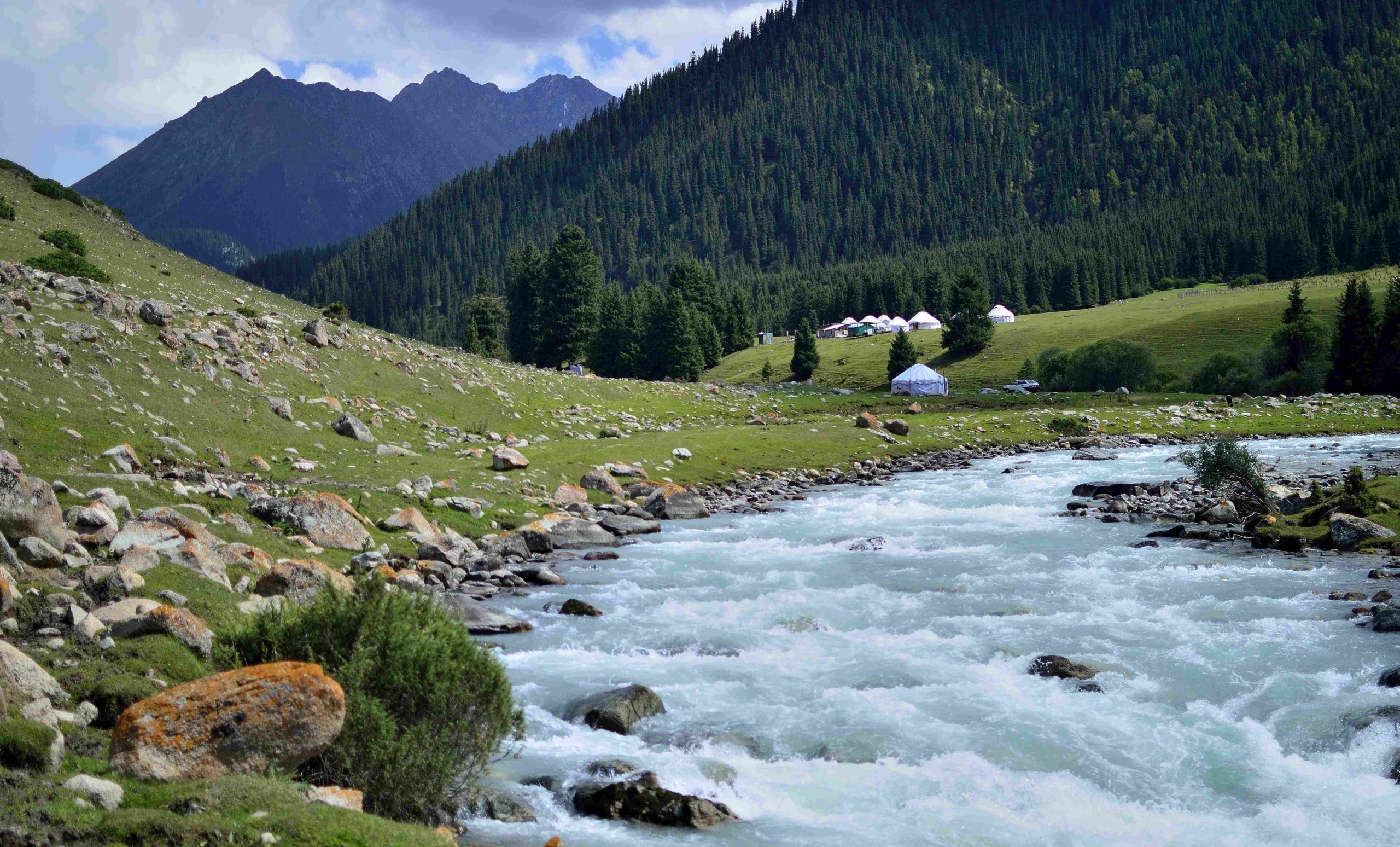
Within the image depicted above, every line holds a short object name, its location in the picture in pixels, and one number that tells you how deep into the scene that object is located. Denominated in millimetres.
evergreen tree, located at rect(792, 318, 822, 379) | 120000
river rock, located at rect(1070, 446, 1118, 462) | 53312
